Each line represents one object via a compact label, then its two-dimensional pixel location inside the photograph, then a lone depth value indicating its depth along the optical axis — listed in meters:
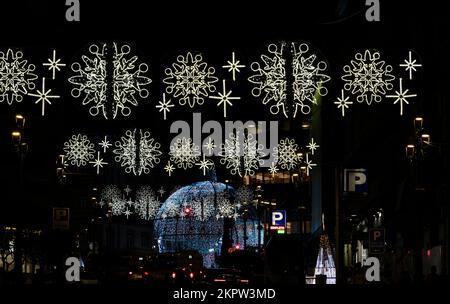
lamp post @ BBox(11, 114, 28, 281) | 39.09
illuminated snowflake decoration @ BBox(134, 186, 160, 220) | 95.31
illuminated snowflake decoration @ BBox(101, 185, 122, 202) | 88.88
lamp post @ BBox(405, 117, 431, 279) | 35.62
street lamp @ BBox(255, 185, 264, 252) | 72.30
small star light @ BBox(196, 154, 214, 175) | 44.08
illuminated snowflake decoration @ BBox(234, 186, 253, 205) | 81.39
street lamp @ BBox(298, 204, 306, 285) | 47.69
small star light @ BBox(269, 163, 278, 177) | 44.77
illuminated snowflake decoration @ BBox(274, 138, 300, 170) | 44.40
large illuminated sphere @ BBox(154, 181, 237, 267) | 111.56
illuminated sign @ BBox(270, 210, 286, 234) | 53.81
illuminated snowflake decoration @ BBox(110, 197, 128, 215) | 79.69
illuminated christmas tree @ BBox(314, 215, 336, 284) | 47.64
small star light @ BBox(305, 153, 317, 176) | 47.39
